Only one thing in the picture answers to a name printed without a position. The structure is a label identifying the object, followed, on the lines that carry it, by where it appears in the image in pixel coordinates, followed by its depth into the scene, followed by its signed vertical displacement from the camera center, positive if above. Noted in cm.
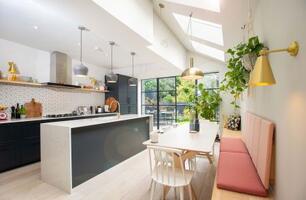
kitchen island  238 -88
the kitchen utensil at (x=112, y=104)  607 -22
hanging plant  180 +45
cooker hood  428 +75
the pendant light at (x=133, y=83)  552 +60
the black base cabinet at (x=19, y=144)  307 -95
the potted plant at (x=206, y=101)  524 -9
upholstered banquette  147 -81
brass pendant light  279 +43
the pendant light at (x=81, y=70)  306 +54
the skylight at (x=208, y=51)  468 +149
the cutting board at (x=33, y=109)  391 -27
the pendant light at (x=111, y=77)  389 +50
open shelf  339 +33
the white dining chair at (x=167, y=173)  177 -92
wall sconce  103 +20
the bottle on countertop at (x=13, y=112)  368 -34
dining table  197 -61
